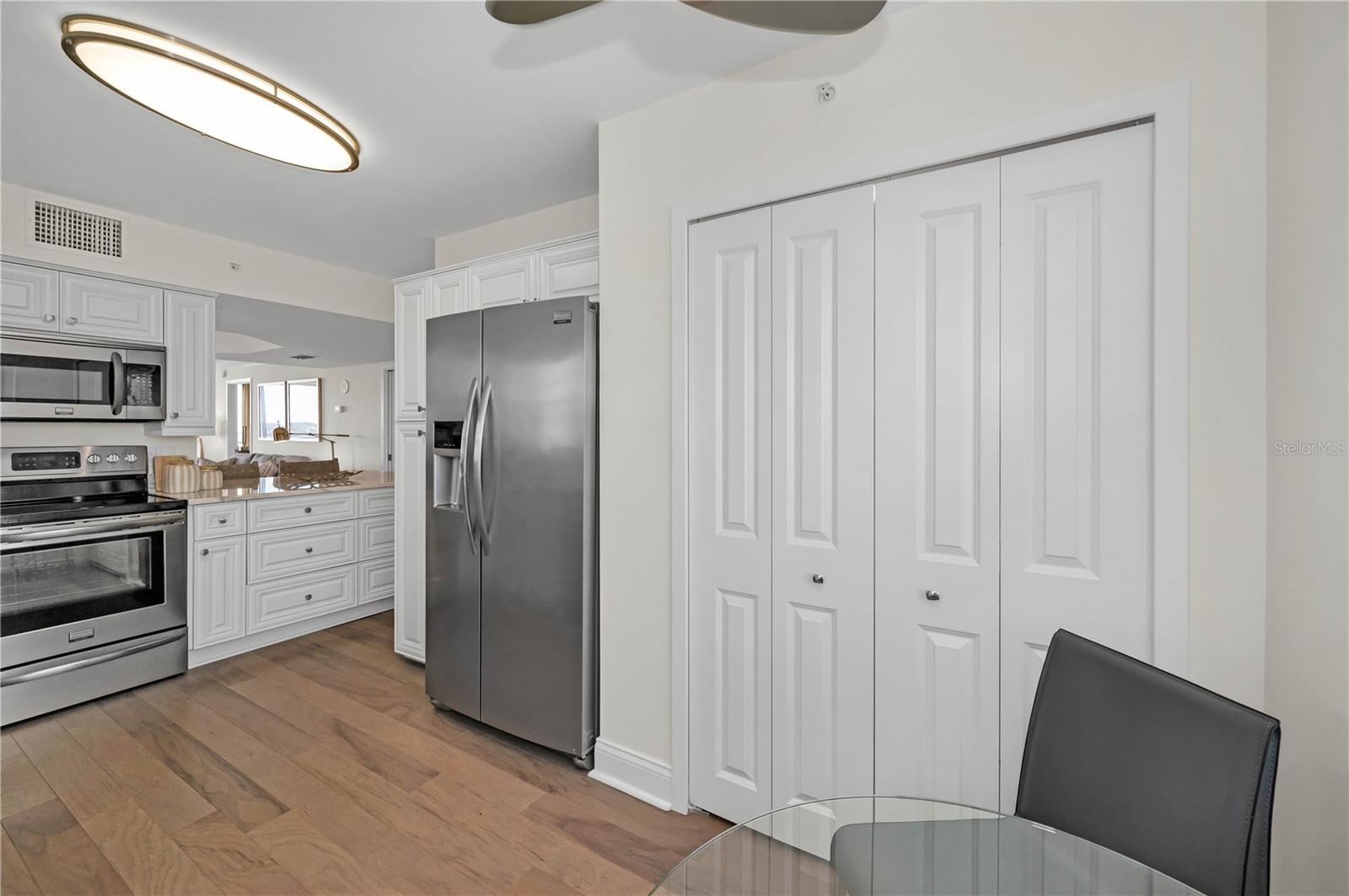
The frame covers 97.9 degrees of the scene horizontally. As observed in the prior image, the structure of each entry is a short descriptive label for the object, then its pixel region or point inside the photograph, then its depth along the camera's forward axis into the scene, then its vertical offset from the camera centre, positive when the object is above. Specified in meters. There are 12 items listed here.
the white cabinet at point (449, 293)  3.18 +0.83
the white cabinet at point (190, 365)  3.49 +0.47
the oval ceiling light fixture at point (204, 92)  1.74 +1.16
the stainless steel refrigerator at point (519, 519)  2.33 -0.32
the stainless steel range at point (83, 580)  2.72 -0.70
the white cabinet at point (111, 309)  3.07 +0.73
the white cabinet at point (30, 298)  2.86 +0.72
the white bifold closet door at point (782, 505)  1.78 -0.20
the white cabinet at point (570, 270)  2.71 +0.82
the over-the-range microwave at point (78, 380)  2.96 +0.33
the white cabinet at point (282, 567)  3.39 -0.81
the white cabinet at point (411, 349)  3.34 +0.55
